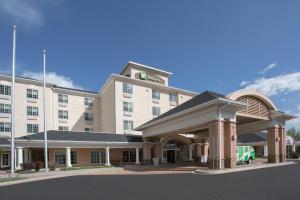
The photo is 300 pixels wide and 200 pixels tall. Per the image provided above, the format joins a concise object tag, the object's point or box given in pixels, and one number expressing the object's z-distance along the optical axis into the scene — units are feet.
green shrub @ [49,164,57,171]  96.37
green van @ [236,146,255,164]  97.32
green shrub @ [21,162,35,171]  94.89
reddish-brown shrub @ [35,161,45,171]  94.94
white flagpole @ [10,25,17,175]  73.90
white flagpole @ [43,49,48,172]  86.74
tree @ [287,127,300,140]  266.36
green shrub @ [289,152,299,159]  133.35
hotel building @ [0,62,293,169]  74.69
